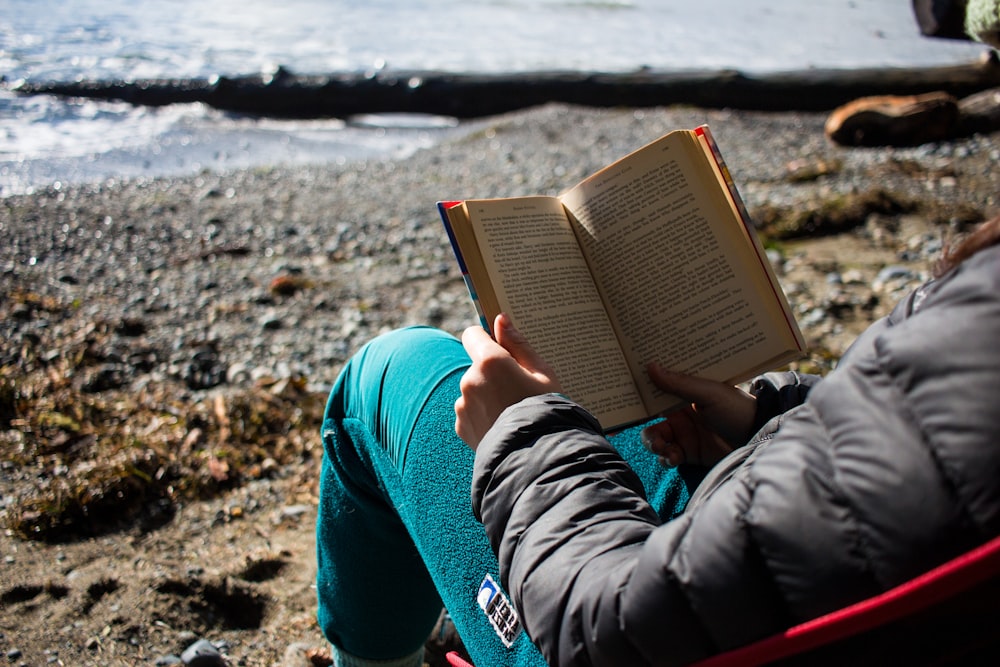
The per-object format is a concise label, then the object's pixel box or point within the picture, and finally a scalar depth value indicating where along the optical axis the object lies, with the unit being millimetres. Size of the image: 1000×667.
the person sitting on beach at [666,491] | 831
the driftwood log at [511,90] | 10766
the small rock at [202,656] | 2283
